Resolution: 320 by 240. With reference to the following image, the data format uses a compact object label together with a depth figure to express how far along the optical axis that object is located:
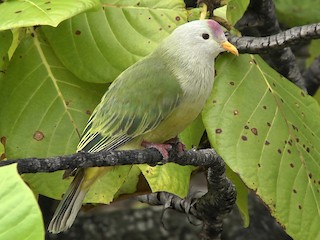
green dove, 3.91
